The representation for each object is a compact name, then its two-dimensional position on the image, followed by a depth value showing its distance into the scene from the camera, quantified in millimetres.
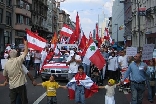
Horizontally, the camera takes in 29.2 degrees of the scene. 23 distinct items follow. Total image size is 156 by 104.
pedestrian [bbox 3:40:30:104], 6984
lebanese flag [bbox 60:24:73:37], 21359
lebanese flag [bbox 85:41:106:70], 10500
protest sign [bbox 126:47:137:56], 12012
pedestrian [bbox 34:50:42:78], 16953
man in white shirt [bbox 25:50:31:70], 21256
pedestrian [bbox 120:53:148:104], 7844
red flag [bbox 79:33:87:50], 14740
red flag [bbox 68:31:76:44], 17388
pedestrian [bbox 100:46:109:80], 15406
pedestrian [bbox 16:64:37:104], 7262
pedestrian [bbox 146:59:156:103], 9883
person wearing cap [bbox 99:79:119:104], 7734
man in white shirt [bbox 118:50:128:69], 13028
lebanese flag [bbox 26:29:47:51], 11320
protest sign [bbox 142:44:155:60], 9039
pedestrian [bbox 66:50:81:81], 10803
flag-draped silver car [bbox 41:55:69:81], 14523
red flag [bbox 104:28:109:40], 28717
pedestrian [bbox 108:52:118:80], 14531
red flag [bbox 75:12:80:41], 16952
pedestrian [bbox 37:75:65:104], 8109
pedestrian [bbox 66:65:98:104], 8469
